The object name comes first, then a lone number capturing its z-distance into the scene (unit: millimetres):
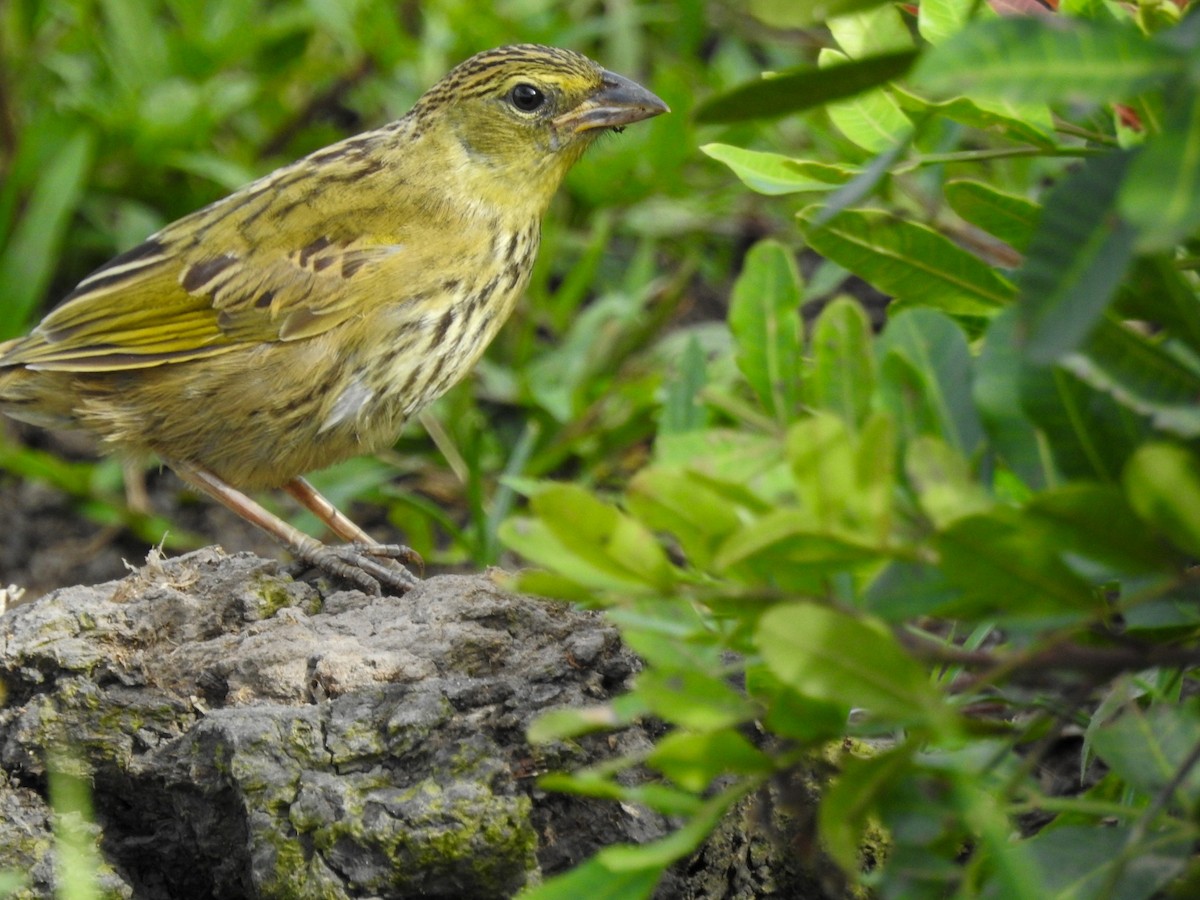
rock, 4418
